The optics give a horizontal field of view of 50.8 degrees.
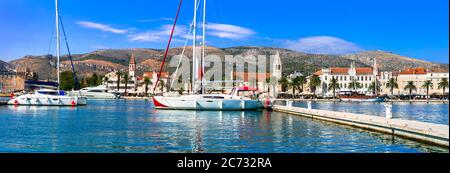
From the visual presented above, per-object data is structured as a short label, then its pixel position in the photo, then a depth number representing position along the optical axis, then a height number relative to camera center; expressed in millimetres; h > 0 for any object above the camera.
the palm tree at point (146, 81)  170625 +2097
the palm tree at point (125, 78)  166750 +3073
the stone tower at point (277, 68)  182262 +7678
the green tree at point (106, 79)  182825 +3119
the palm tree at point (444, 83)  148888 +1727
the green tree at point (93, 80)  165250 +2303
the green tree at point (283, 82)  165875 +2050
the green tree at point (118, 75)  170775 +4436
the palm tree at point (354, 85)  172125 +1164
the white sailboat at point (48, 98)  64438 -1566
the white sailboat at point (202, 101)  55281 -1575
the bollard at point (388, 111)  29031 -1417
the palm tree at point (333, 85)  155875 +1067
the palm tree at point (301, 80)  164075 +2735
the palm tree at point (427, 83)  150912 +1586
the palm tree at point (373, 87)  172788 +440
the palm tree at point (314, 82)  161500 +2035
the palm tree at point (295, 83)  161538 +1664
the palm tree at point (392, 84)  160250 +1472
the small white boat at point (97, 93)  134125 -1699
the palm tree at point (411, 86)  150325 +757
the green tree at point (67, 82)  162000 +1708
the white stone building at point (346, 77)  178625 +4192
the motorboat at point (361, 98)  127969 -2710
